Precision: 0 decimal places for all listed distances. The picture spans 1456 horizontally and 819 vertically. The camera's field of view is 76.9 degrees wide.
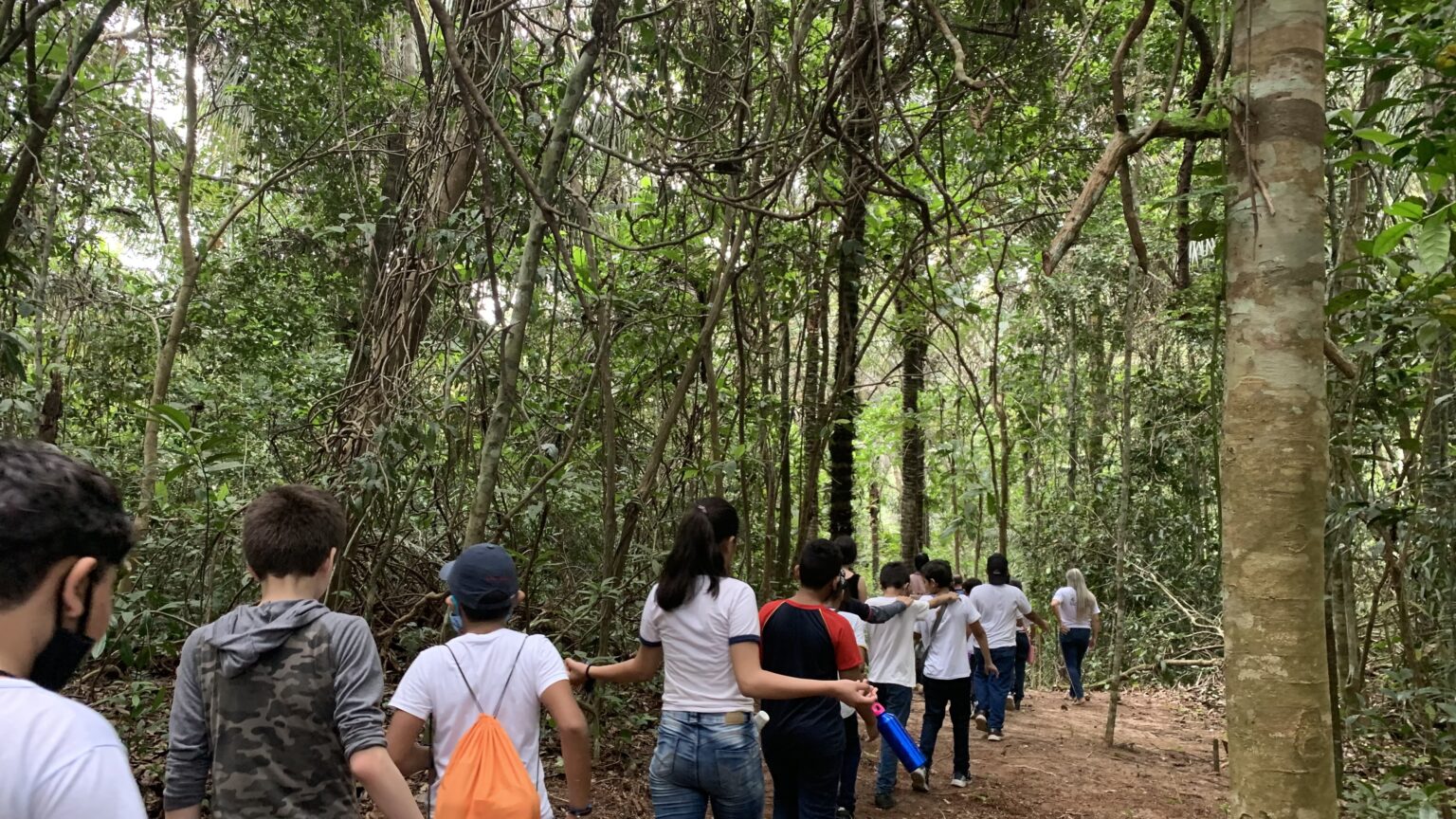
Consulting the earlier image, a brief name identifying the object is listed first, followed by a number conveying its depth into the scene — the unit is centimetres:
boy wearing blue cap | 246
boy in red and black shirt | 368
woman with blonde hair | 1015
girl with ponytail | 313
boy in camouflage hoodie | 217
